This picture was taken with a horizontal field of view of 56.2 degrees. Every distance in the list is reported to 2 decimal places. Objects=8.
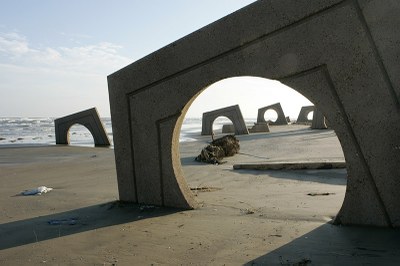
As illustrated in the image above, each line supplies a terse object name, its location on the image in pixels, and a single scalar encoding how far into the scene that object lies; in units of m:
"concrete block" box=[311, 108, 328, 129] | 20.78
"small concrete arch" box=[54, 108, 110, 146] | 19.05
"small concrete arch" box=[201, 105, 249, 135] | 22.61
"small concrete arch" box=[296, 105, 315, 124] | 32.69
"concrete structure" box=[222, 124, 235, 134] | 27.33
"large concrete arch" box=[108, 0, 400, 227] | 3.37
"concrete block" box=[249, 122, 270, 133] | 23.11
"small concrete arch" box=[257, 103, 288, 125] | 31.15
